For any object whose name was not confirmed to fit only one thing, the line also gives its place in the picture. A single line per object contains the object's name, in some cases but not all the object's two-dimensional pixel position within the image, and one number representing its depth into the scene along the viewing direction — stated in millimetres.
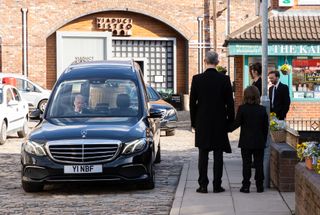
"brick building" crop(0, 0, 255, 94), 37562
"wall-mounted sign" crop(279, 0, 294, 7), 26188
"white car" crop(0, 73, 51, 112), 32281
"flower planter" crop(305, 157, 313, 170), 8094
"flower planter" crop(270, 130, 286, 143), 11898
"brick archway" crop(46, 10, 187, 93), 38219
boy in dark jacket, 10836
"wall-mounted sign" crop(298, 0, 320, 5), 26438
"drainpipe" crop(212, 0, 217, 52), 38094
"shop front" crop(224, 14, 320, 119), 25812
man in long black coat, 10828
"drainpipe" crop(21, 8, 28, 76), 37375
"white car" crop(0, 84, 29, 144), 20094
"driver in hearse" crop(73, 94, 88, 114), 12141
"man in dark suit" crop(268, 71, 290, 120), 13789
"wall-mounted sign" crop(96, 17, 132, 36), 38125
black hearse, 10844
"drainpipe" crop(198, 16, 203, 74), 38312
